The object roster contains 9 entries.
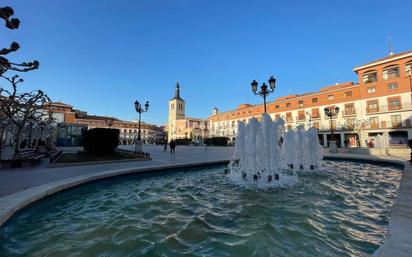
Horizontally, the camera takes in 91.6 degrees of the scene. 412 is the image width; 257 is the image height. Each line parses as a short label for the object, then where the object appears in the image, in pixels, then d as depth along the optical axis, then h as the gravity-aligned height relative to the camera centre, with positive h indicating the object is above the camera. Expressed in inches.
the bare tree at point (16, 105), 462.4 +94.1
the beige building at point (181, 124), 3479.3 +345.4
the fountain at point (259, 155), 320.5 -23.0
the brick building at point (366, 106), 1264.8 +256.6
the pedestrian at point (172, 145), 905.9 -11.8
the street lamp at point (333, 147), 863.9 -29.0
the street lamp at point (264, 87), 492.4 +137.3
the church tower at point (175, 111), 3892.7 +629.2
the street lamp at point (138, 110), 790.5 +136.4
